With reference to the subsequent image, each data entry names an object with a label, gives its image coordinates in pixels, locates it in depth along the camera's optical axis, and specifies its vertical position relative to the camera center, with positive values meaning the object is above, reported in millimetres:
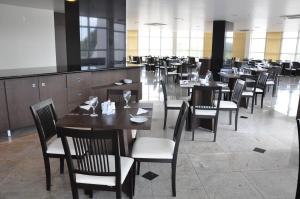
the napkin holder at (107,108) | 2664 -567
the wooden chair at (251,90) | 5500 -784
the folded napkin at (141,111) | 2700 -613
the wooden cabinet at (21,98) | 3732 -693
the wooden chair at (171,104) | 4266 -837
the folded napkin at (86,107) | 2830 -600
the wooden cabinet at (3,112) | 3616 -858
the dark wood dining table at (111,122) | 2285 -634
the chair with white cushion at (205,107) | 3718 -783
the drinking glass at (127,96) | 3000 -493
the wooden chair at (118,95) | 3514 -579
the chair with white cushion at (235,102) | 4129 -776
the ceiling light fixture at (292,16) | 7480 +1202
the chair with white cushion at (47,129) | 2328 -738
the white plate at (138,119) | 2397 -620
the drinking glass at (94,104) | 2643 -532
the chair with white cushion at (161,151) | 2332 -892
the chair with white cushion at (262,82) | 5988 -620
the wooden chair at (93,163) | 1785 -816
